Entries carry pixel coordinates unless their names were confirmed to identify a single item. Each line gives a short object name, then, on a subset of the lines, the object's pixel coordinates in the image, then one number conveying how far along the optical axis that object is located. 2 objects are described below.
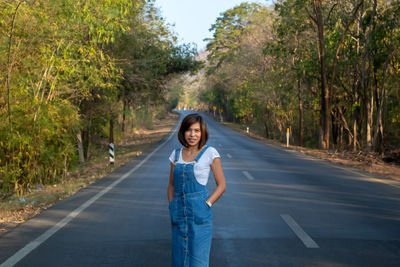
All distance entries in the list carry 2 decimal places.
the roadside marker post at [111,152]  18.08
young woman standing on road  3.81
